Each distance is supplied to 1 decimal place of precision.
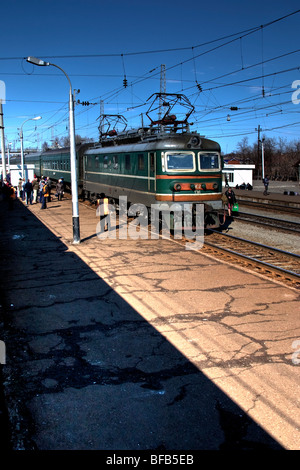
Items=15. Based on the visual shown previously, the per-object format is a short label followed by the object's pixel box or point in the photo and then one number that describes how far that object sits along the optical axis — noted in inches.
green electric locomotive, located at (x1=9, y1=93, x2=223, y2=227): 513.0
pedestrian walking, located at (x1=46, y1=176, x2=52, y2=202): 868.4
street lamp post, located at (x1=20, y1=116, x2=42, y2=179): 1042.1
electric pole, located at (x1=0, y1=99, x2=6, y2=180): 920.0
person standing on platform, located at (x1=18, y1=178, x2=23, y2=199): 1110.5
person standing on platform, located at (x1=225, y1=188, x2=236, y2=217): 705.0
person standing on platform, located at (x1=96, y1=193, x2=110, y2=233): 589.0
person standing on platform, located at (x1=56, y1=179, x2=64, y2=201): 1000.7
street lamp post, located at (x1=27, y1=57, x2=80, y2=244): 505.0
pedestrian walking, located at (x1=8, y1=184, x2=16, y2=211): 839.7
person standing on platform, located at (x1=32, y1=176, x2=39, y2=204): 987.5
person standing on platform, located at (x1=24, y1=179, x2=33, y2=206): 945.9
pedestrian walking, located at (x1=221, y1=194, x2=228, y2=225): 593.0
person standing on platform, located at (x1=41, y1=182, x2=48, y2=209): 848.6
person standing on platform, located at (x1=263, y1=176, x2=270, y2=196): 1276.6
